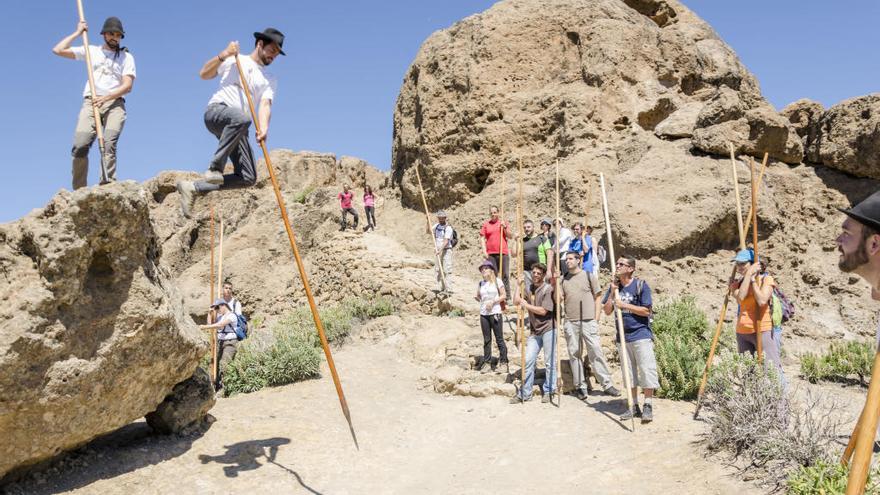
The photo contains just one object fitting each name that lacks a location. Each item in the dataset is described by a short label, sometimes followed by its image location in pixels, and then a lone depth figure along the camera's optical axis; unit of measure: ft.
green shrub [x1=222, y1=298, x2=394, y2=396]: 33.24
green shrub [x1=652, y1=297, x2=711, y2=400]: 28.25
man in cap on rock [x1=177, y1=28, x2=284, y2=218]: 20.02
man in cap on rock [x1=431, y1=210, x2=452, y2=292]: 45.88
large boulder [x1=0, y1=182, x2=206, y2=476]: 18.92
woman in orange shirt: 23.79
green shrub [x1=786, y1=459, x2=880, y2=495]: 14.47
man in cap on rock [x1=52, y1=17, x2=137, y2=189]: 20.34
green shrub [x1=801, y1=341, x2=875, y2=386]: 33.60
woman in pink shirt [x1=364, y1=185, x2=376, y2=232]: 63.36
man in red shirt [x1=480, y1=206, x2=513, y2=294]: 42.27
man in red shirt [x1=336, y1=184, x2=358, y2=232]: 62.49
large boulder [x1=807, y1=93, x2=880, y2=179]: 44.62
